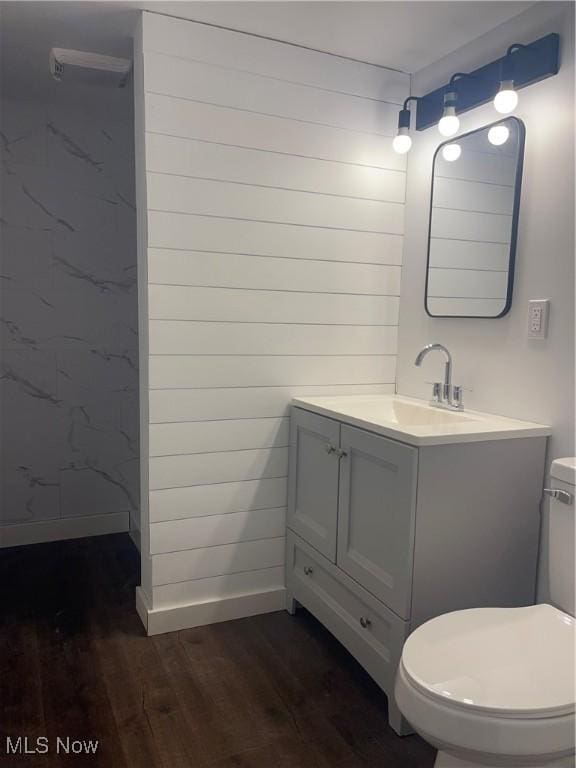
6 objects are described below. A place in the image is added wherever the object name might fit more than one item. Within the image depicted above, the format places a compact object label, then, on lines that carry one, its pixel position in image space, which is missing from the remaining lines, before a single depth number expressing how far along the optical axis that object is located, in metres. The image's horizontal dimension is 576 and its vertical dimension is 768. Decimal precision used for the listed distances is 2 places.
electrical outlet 1.90
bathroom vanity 1.75
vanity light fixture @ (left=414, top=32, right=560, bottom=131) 1.86
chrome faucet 2.19
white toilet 1.21
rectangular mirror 2.02
